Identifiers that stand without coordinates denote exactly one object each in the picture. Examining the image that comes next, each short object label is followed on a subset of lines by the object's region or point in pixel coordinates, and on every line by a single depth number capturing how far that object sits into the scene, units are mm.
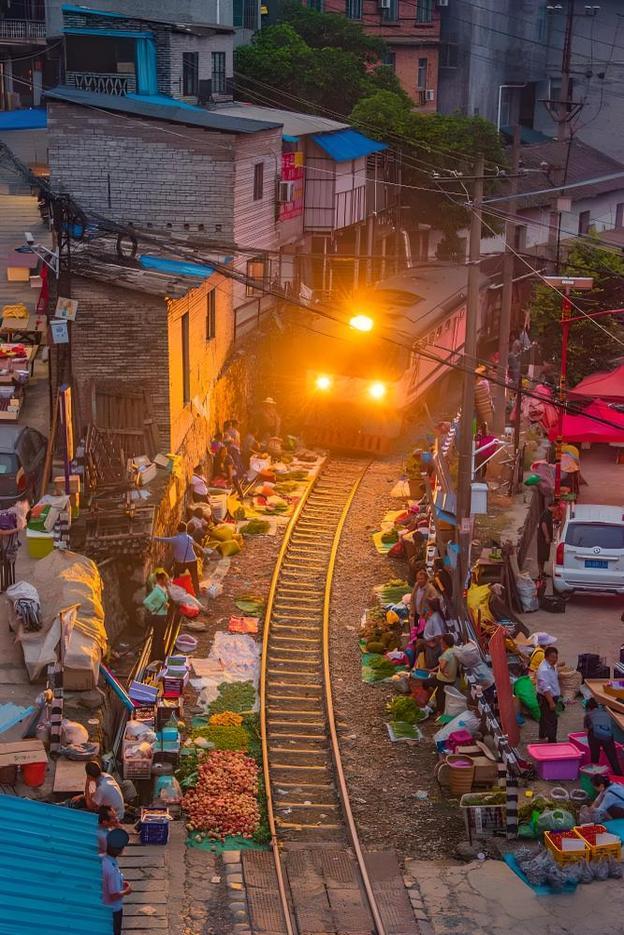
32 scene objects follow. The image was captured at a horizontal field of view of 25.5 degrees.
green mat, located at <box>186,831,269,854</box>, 14828
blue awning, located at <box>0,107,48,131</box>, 44594
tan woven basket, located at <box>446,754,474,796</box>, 16125
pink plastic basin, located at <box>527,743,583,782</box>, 16297
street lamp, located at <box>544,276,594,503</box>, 25719
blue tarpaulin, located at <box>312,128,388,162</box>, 41156
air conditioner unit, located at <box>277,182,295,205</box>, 37156
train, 31562
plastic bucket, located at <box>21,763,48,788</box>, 14555
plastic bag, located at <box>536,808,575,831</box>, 14789
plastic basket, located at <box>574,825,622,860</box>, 14039
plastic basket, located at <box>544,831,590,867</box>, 13961
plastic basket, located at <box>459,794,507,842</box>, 15109
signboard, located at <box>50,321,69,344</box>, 21281
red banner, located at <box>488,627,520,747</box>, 17188
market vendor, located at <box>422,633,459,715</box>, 18453
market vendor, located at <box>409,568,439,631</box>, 19891
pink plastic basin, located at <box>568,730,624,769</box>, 16391
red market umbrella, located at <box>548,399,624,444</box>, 28391
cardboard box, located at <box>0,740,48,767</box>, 14445
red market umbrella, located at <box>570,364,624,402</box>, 29234
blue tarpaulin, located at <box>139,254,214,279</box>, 26859
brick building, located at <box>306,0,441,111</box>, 66312
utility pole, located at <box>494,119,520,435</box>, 29547
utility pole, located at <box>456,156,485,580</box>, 20562
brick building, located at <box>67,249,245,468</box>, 24094
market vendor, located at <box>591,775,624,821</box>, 15016
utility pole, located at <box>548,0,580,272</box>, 38300
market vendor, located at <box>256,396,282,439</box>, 32125
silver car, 22016
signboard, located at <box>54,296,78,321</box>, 21391
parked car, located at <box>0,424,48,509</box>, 21969
